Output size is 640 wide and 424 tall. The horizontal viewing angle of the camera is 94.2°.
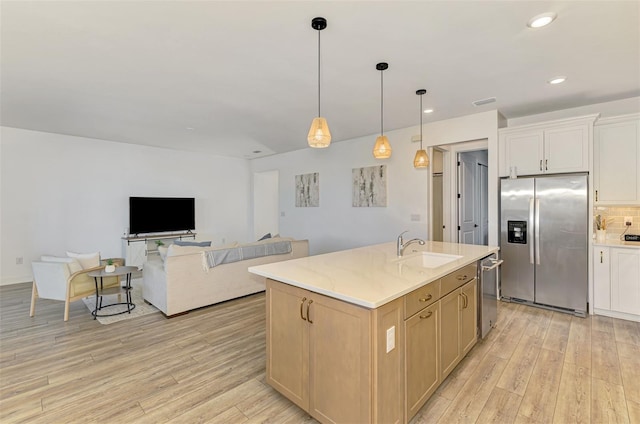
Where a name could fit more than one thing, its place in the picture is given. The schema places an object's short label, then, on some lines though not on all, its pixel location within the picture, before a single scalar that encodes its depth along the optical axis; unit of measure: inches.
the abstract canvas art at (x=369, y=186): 216.5
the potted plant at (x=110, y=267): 141.9
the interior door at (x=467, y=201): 203.4
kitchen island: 61.6
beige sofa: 142.0
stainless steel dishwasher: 109.6
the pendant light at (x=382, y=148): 121.2
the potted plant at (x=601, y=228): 151.4
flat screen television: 247.1
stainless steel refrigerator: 141.9
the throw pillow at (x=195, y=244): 165.2
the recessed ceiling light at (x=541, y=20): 83.4
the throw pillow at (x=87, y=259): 153.9
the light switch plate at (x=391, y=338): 63.1
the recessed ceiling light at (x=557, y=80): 125.2
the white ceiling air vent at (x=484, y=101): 150.0
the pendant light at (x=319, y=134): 95.8
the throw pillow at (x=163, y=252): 145.1
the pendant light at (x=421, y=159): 143.8
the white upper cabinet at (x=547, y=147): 141.6
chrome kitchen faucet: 107.6
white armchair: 136.2
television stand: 236.5
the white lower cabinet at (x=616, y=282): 133.9
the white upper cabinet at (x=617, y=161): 138.4
